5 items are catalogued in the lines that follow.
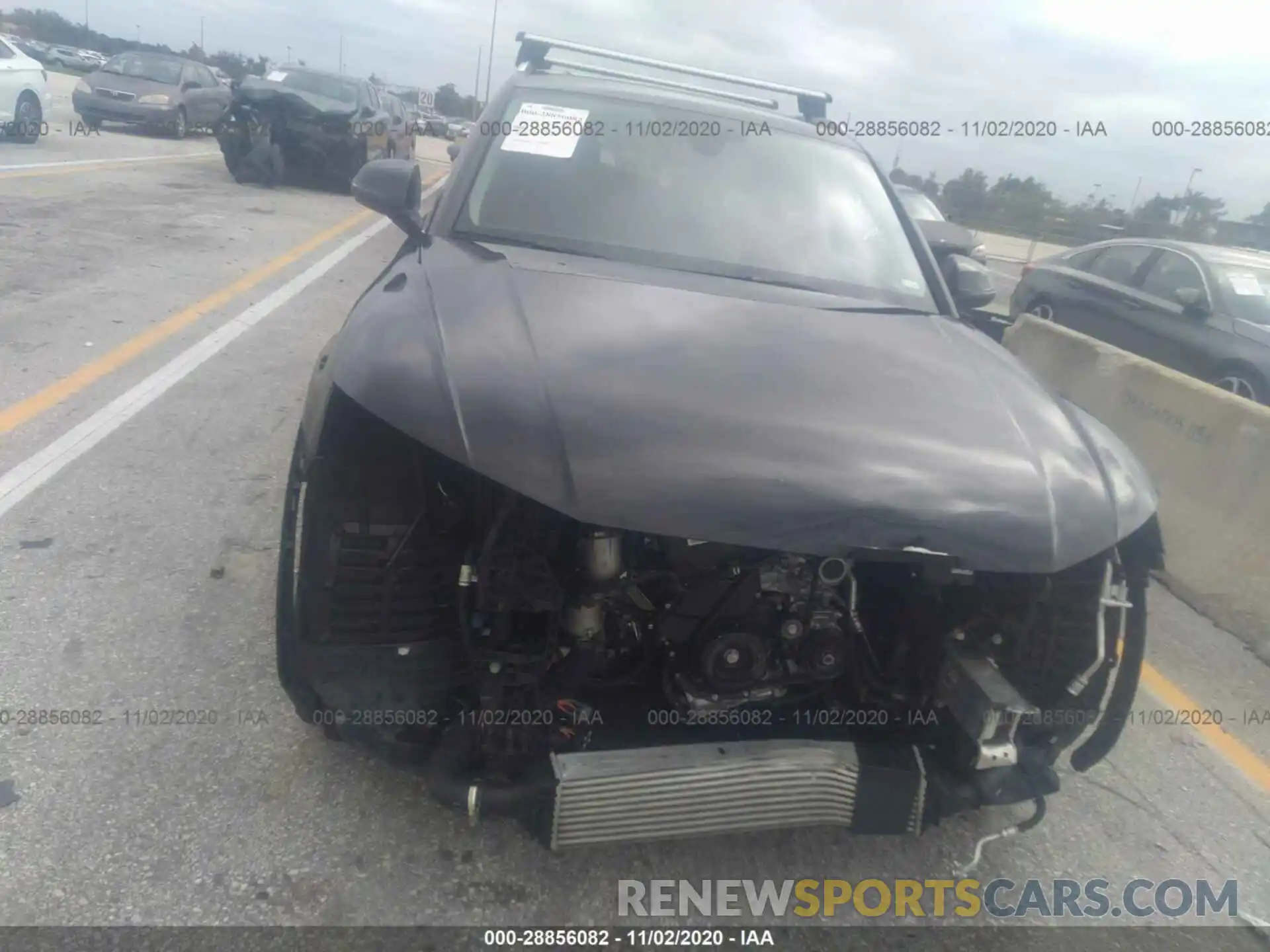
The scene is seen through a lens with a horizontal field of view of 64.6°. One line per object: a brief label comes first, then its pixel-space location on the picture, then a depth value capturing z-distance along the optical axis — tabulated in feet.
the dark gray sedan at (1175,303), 25.61
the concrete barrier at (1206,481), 14.32
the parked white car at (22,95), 45.29
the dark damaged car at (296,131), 45.34
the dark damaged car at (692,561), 6.66
